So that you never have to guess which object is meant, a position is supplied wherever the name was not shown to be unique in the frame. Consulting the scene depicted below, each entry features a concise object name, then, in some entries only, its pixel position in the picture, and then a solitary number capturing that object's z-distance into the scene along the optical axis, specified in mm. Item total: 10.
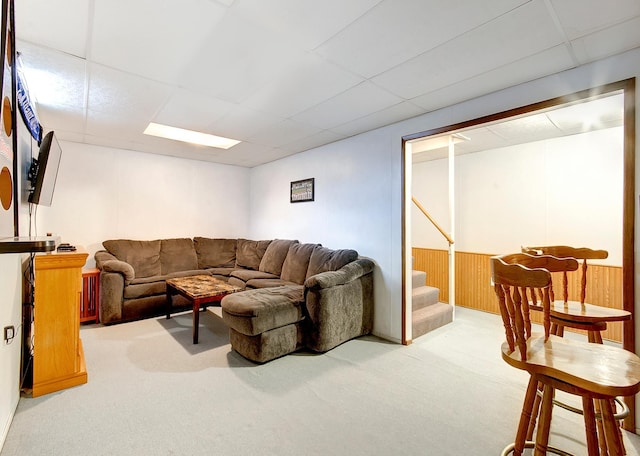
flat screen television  2336
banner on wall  2092
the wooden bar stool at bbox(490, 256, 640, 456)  1166
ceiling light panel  3916
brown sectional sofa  2730
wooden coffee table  3069
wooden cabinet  2146
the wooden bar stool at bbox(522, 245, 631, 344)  1716
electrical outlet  1724
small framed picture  4455
